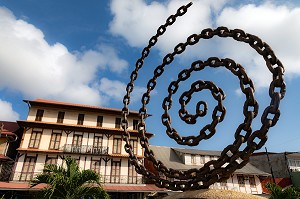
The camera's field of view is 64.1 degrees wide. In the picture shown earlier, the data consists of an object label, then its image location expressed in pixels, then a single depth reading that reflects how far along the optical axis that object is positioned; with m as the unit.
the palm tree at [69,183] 11.27
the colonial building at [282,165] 34.41
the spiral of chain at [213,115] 1.67
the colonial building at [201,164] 30.86
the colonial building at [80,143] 23.58
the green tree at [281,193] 15.73
